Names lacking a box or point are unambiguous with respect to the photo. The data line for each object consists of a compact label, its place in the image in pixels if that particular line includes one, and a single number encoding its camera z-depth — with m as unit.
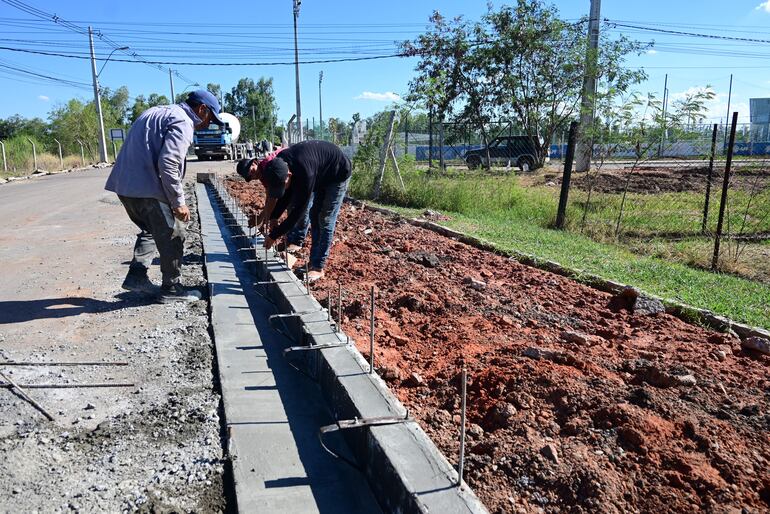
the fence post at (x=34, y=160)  26.81
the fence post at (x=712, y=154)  7.23
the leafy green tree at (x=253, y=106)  73.50
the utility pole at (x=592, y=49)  20.25
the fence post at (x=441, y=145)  18.74
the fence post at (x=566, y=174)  8.34
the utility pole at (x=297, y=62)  28.77
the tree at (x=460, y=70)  24.72
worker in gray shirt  4.24
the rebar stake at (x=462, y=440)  1.94
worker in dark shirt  4.60
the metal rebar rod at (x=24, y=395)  2.78
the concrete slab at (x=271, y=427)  2.20
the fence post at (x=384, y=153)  11.27
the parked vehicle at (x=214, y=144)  32.88
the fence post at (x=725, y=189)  6.30
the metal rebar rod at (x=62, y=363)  3.38
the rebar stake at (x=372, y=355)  2.80
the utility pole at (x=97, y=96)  32.56
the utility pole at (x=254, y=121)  68.38
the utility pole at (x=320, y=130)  23.92
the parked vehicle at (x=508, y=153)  24.56
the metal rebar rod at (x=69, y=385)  3.09
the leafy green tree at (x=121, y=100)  66.38
